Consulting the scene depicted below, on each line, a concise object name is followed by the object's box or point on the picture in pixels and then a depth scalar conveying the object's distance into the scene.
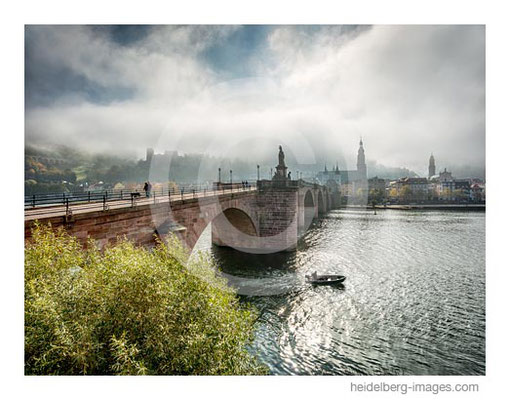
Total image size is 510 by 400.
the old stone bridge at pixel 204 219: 9.33
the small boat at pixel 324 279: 18.11
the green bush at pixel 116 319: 5.52
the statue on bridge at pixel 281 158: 28.47
